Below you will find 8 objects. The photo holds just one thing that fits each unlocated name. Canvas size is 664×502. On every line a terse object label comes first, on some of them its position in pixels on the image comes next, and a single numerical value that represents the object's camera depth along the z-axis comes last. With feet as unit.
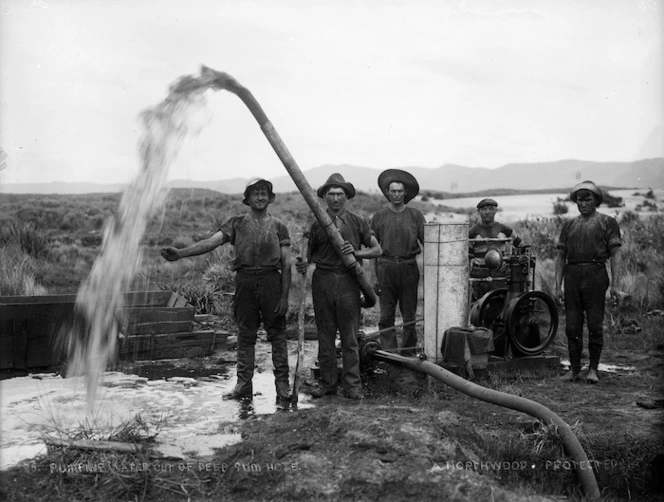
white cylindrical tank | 24.89
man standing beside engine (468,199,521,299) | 28.12
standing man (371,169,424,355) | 27.02
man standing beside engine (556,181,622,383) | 26.02
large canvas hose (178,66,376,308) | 20.44
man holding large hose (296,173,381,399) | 23.13
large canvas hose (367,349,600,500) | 16.58
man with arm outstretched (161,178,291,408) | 22.85
